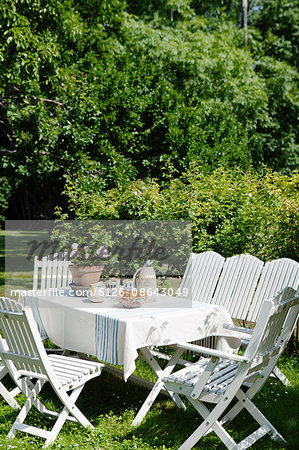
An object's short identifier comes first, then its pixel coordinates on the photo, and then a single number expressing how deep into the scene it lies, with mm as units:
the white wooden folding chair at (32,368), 3510
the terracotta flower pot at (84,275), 4757
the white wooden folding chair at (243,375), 3369
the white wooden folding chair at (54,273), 5918
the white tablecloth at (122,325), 3828
